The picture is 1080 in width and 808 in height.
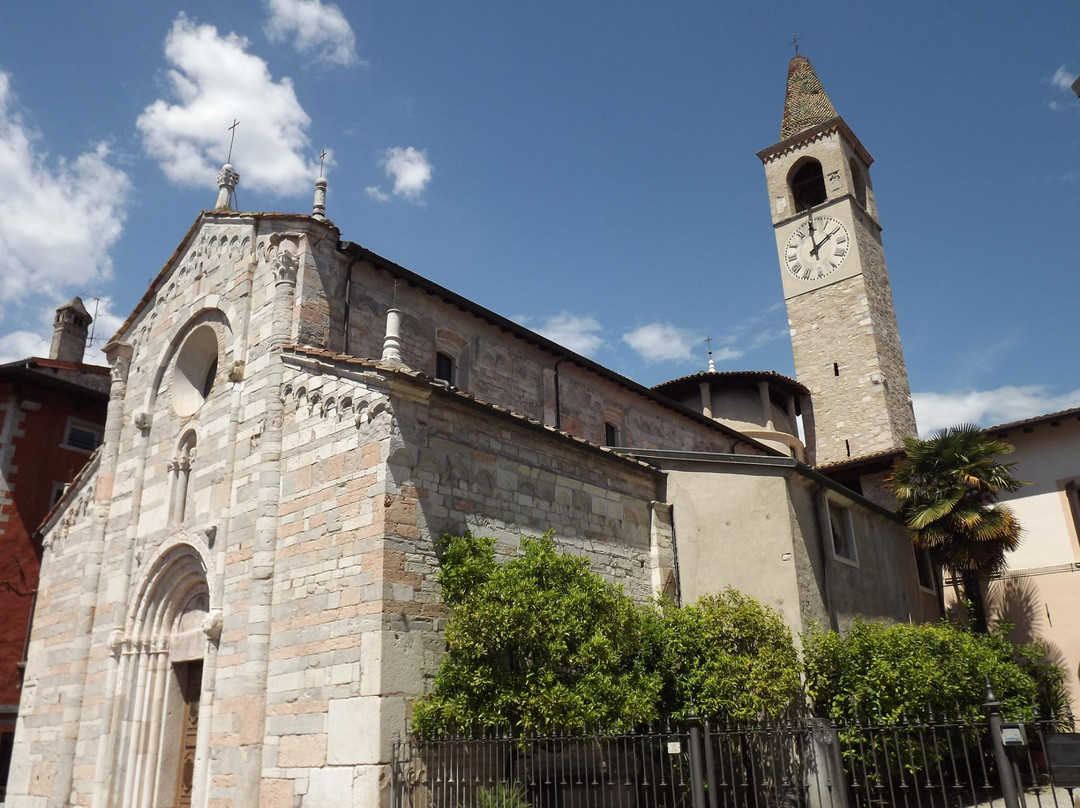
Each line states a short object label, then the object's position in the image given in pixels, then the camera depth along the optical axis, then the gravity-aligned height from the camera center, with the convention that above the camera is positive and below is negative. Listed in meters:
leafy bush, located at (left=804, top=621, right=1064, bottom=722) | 13.33 +0.49
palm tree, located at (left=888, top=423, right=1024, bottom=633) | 19.38 +4.35
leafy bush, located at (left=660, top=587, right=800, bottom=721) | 12.62 +0.72
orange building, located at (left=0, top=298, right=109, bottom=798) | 20.91 +6.86
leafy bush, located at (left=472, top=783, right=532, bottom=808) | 9.97 -0.86
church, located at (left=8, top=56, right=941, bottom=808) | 11.27 +3.14
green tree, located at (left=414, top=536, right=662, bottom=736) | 10.91 +0.85
